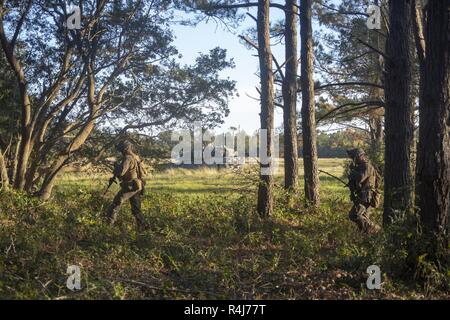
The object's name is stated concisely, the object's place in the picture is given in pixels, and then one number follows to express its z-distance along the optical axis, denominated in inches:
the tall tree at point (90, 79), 605.0
